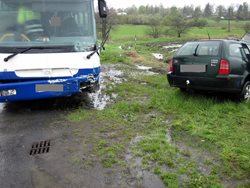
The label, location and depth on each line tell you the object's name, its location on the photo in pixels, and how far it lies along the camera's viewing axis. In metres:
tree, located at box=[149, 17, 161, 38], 40.73
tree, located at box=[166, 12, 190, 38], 41.79
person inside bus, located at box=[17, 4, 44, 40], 5.01
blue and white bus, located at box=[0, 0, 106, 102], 4.74
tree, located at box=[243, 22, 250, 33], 37.61
